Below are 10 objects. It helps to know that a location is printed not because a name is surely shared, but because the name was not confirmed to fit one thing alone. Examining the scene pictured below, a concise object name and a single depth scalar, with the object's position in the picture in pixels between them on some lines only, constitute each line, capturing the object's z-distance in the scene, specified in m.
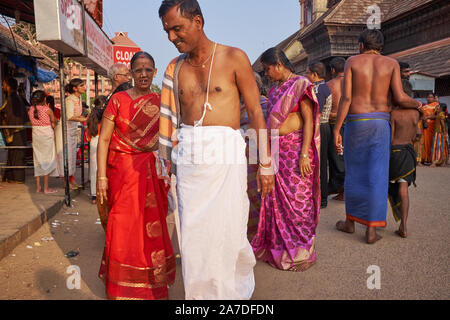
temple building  11.95
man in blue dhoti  3.80
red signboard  9.91
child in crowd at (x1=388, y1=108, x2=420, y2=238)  4.04
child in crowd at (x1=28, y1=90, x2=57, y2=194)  6.26
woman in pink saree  3.28
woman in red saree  2.71
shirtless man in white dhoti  2.11
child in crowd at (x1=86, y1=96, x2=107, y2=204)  4.29
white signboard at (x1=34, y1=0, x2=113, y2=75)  4.39
